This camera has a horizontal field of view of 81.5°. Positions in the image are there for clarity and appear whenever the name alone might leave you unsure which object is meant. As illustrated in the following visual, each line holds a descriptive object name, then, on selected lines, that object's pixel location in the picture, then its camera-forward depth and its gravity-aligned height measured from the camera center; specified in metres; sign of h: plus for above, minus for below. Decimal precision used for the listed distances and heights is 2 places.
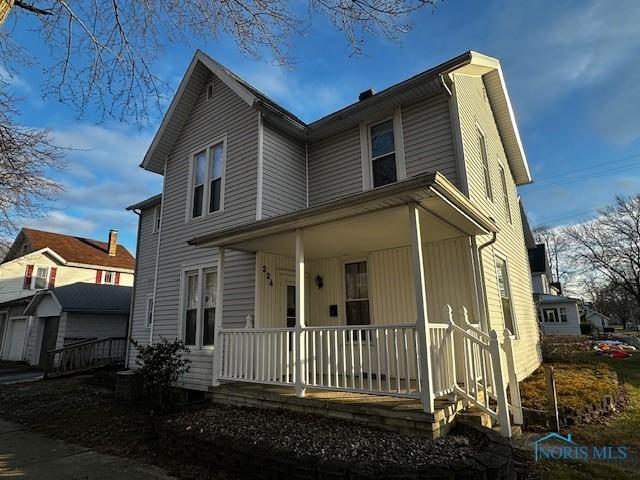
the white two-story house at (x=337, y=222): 5.86 +1.62
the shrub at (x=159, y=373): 7.38 -0.90
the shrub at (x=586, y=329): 36.66 -1.05
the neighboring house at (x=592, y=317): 54.14 +0.17
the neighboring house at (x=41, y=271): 19.86 +3.96
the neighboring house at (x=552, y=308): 30.19 +0.84
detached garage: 16.91 +0.66
